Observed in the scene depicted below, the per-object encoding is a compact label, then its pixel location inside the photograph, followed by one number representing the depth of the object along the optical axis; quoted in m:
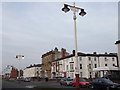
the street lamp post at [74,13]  8.46
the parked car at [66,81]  22.78
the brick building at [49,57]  58.14
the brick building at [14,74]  93.33
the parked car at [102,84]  14.11
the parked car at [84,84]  19.41
